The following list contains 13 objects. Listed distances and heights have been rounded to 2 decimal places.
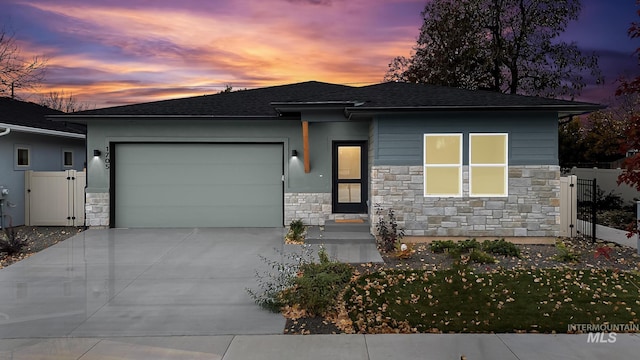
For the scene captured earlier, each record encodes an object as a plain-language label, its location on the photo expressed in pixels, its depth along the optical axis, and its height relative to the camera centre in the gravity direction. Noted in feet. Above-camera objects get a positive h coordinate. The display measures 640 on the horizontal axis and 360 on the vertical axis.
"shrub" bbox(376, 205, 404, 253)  29.96 -4.00
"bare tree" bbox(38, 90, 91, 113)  141.69 +26.17
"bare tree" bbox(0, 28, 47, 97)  62.80 +16.87
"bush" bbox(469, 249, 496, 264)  26.22 -4.95
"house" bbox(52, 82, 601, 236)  38.99 +1.79
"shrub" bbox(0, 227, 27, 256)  28.84 -4.57
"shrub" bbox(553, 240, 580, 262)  26.63 -4.91
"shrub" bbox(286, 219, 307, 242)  34.40 -4.45
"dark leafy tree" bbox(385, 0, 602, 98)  72.74 +23.56
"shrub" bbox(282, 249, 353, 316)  17.63 -4.97
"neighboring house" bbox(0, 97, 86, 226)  40.57 +3.38
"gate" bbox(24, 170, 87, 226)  41.63 -1.93
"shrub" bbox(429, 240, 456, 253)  29.61 -4.77
